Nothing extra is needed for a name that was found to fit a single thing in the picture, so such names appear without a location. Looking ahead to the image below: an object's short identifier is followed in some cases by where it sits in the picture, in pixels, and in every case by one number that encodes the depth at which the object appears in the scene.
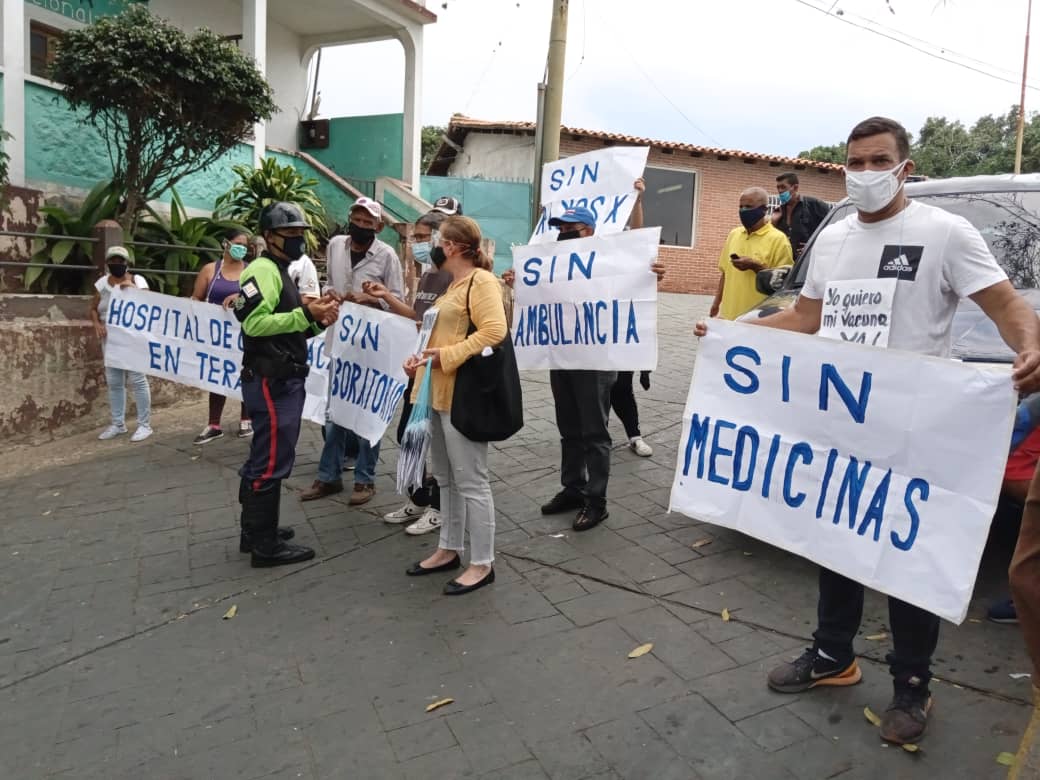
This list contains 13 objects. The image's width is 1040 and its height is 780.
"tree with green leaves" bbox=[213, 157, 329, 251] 10.77
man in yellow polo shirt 5.90
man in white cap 5.46
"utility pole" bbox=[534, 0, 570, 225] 9.40
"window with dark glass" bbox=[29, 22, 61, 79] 10.94
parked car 3.71
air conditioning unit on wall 15.73
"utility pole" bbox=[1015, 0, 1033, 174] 24.04
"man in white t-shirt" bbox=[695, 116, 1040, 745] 2.62
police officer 4.37
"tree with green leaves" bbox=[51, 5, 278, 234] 7.77
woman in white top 7.26
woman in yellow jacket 4.02
